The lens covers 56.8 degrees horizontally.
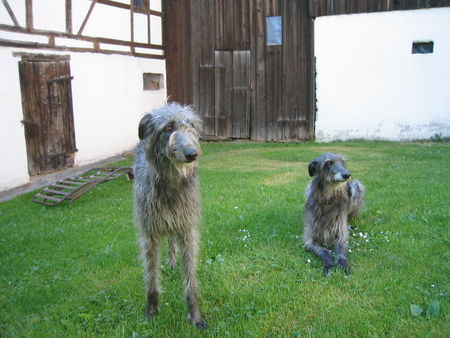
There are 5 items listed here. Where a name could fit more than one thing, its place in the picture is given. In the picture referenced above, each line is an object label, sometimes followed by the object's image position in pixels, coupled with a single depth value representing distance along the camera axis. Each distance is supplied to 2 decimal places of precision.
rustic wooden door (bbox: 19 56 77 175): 9.72
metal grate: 7.72
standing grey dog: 3.30
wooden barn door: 13.91
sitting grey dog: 4.77
